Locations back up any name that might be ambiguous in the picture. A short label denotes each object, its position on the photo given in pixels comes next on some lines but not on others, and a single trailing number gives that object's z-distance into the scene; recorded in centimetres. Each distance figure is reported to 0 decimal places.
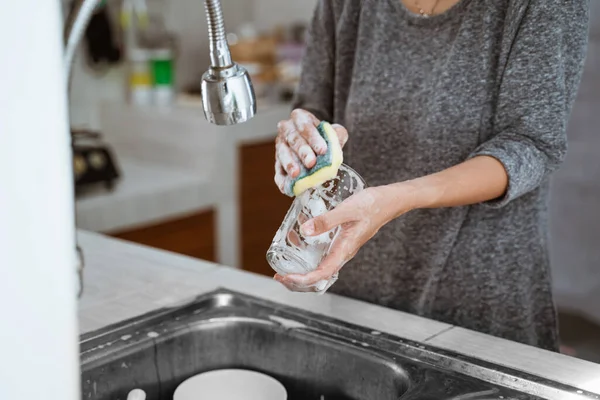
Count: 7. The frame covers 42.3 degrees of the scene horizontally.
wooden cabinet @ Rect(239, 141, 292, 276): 300
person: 107
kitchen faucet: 81
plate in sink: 104
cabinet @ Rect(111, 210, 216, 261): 261
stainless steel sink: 93
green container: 319
